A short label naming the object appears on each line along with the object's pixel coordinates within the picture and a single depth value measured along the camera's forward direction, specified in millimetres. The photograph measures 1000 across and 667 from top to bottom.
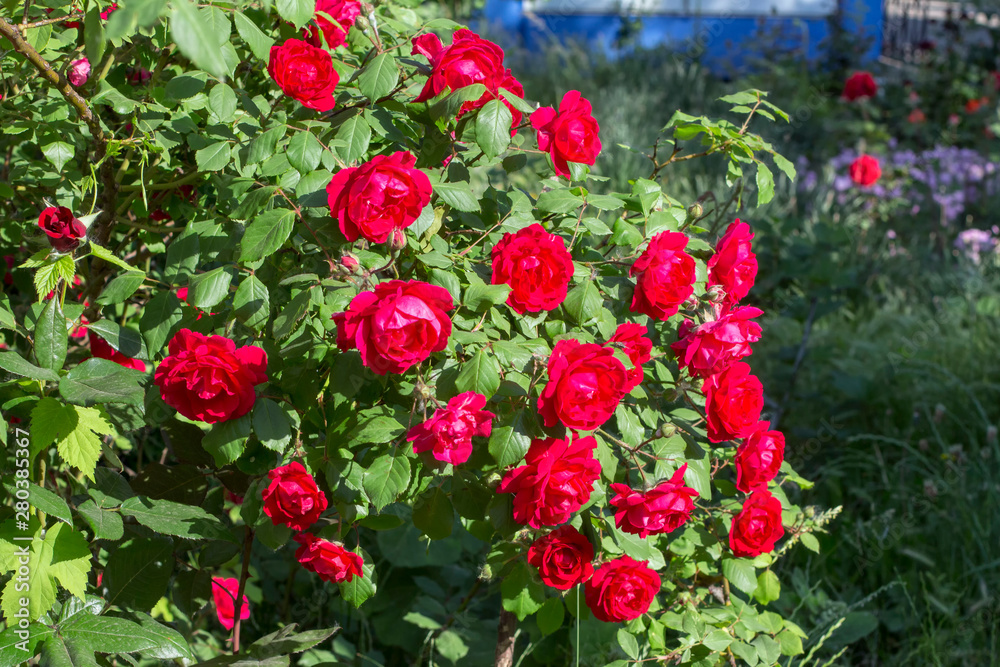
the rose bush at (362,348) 1151
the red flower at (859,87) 5344
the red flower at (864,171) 3844
